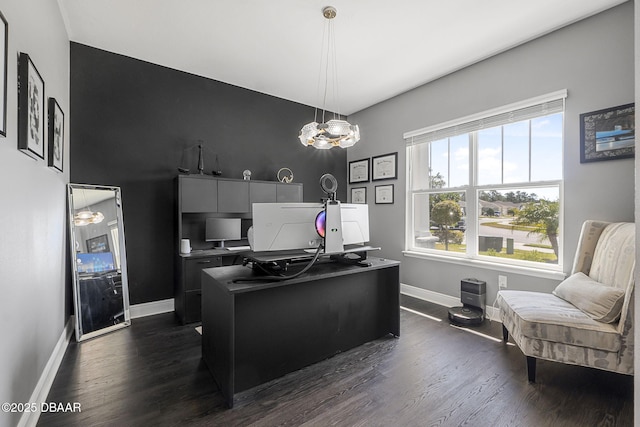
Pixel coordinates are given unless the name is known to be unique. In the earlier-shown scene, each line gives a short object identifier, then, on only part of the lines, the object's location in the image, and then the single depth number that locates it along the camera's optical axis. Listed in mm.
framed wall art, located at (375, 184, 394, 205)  4605
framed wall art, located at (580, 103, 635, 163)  2404
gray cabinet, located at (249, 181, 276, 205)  3930
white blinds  2871
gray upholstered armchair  1879
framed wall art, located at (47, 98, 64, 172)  2283
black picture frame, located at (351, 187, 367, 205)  5082
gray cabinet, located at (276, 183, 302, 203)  4176
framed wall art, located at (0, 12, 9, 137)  1311
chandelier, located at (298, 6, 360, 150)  2697
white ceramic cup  3346
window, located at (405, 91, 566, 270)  2967
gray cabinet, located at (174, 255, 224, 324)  3203
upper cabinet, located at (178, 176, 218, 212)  3385
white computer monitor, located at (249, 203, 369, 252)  1990
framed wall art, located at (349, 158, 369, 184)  5016
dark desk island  1967
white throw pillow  1912
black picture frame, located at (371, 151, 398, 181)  4520
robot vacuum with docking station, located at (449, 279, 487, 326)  3102
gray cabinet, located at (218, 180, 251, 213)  3676
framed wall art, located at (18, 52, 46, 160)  1594
